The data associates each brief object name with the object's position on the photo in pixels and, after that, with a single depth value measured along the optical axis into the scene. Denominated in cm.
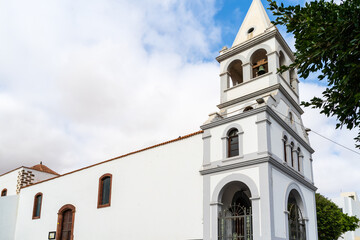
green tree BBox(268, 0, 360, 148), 792
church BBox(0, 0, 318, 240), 1416
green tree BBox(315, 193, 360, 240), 2208
